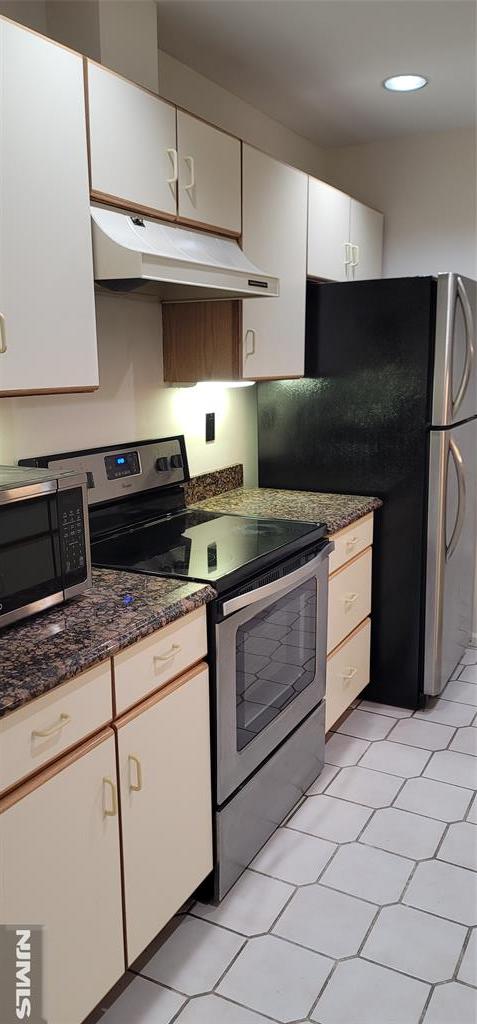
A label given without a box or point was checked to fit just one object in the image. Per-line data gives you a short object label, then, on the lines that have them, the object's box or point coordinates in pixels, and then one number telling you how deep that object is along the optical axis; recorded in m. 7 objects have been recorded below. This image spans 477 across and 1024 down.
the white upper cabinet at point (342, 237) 3.00
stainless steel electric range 1.99
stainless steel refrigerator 2.93
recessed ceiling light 2.88
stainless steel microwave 1.53
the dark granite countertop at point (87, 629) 1.37
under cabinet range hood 1.80
